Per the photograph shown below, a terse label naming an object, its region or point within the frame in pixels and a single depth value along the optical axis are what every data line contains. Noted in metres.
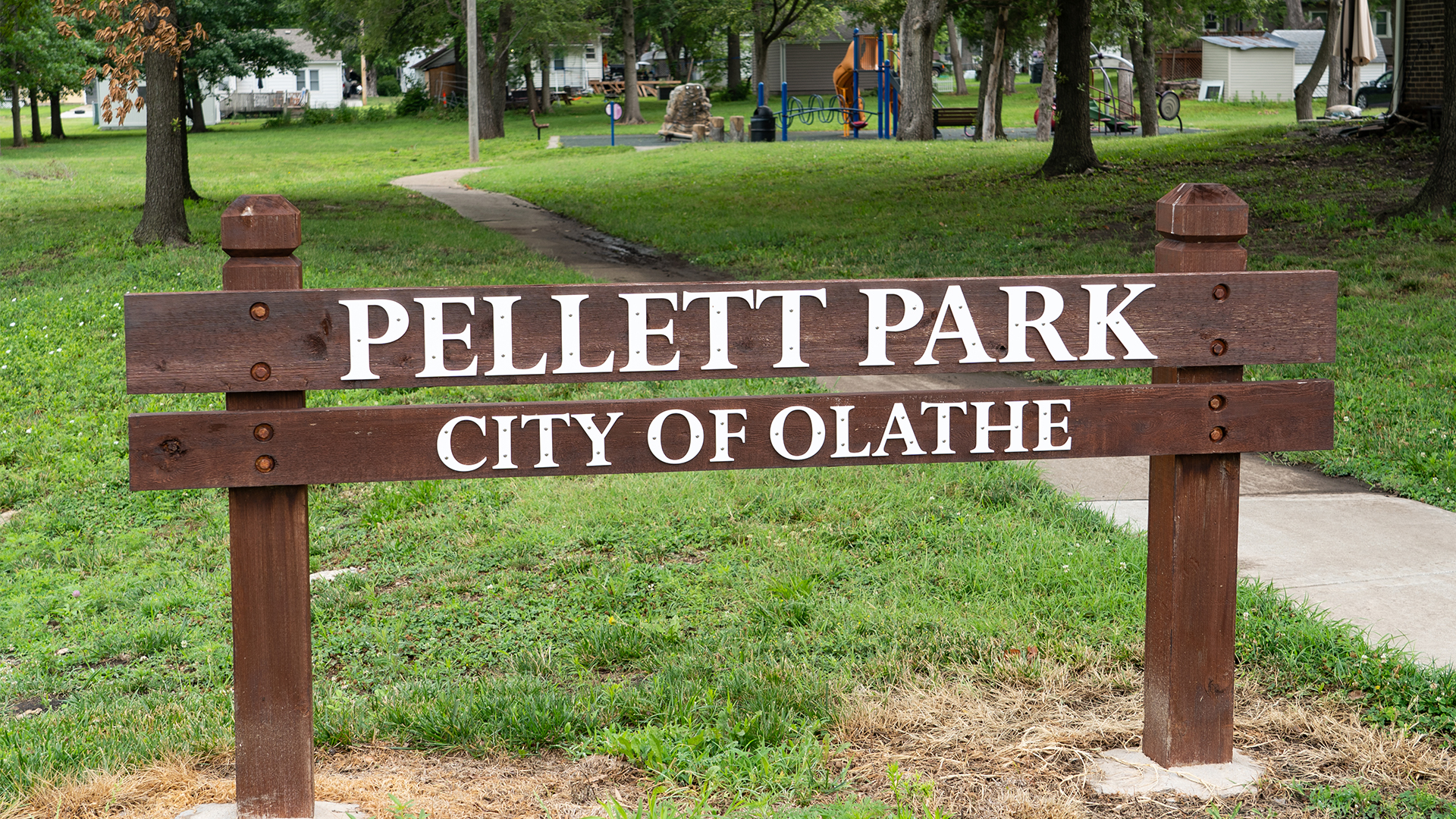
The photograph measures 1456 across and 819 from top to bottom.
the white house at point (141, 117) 52.94
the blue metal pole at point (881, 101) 31.56
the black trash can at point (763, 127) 30.17
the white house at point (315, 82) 67.75
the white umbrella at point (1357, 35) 22.05
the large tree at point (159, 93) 12.17
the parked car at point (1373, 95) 29.56
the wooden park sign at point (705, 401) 2.76
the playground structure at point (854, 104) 31.52
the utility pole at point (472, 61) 25.78
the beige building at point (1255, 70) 47.12
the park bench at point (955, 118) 31.78
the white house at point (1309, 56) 47.75
